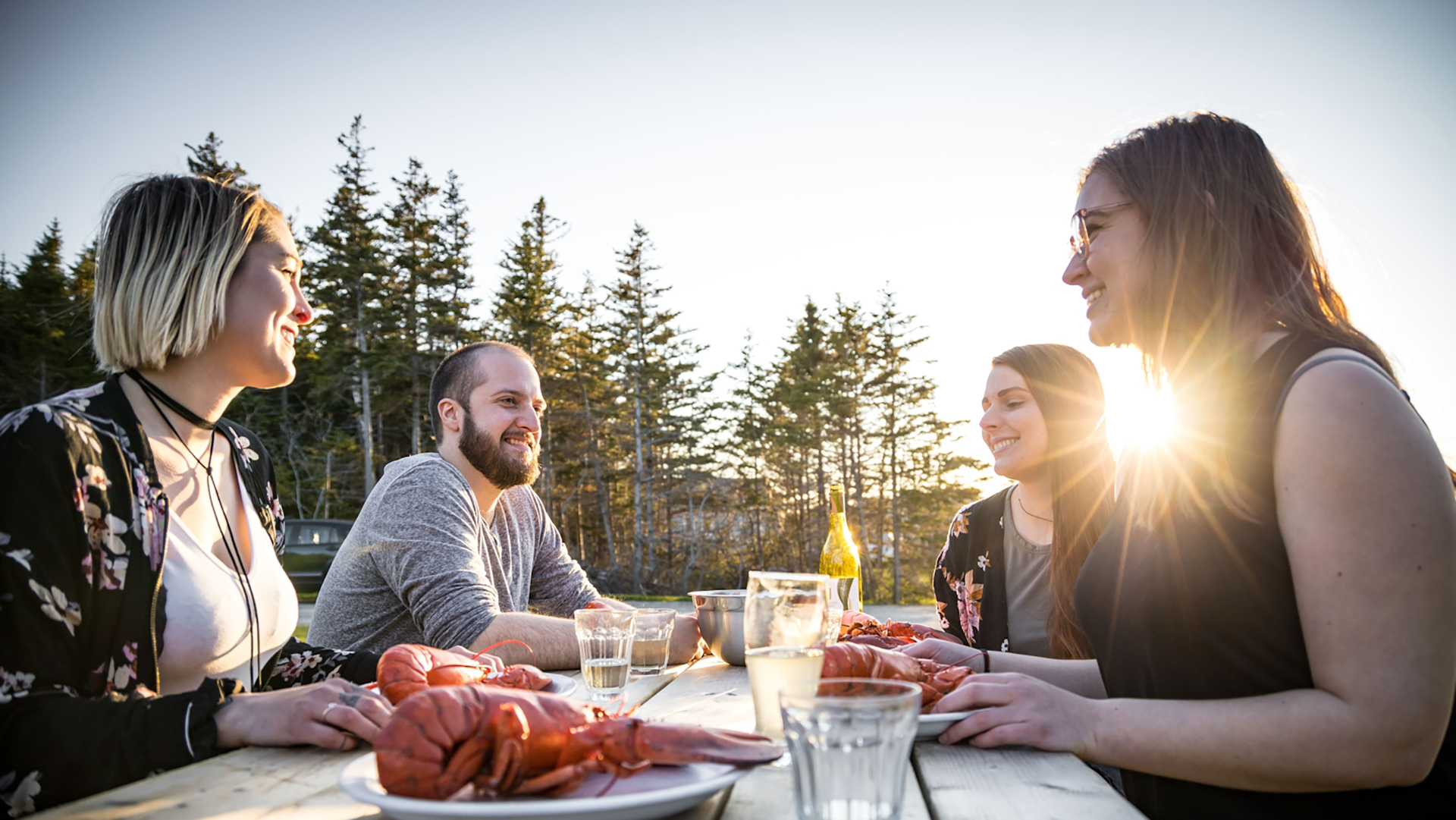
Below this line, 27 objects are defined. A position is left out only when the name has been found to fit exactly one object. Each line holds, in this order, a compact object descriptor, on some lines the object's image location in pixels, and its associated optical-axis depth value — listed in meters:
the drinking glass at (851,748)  0.87
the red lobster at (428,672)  1.56
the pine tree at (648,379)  32.91
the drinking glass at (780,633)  1.27
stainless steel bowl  2.48
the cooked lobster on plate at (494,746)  0.95
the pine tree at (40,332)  35.47
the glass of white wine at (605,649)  1.84
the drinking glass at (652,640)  2.15
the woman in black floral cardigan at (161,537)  1.39
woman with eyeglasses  1.20
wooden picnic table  1.04
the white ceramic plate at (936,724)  1.39
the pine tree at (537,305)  30.53
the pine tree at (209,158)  29.56
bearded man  2.59
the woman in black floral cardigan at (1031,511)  3.02
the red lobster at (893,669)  1.49
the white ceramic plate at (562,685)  1.87
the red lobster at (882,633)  2.04
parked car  18.78
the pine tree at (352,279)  31.58
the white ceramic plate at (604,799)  0.88
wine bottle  3.06
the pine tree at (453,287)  31.11
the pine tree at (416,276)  31.11
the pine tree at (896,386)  32.22
